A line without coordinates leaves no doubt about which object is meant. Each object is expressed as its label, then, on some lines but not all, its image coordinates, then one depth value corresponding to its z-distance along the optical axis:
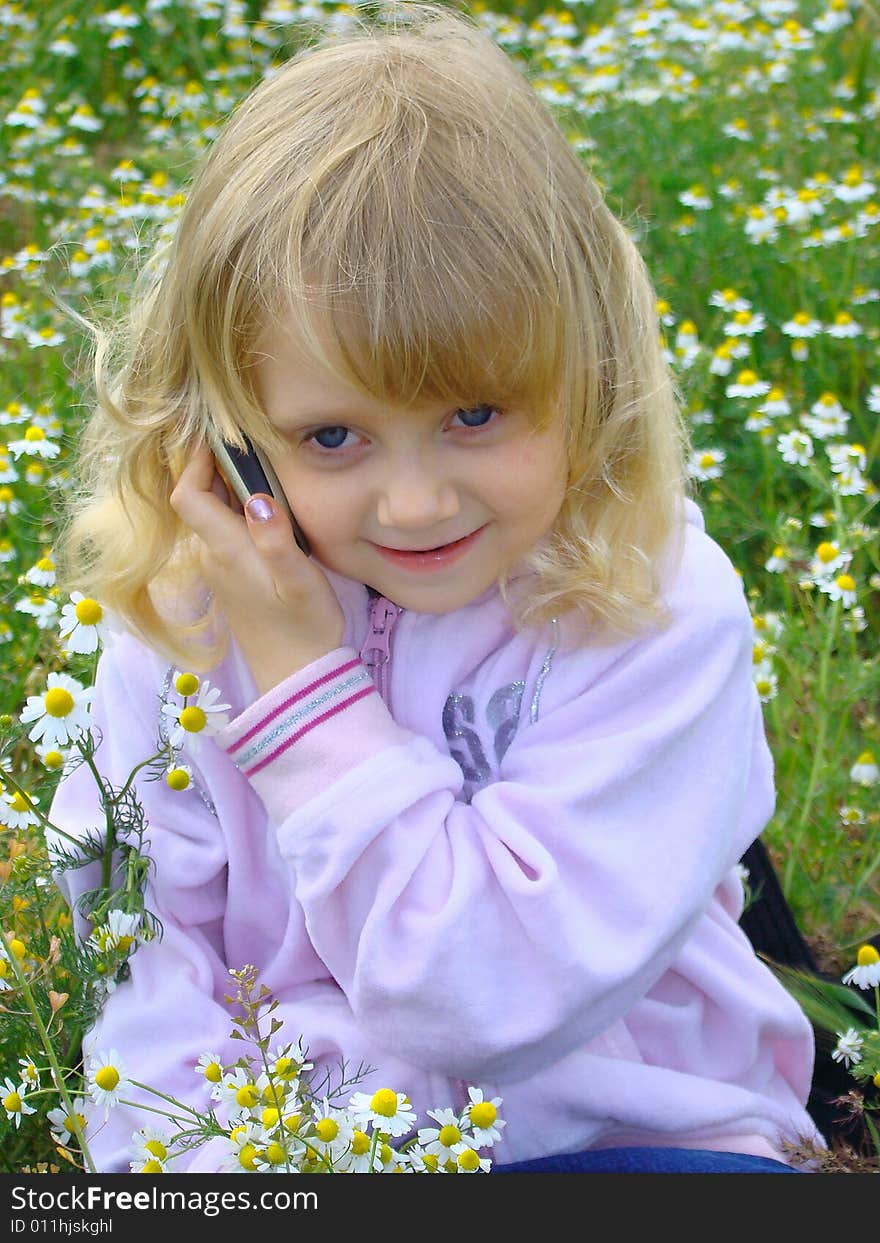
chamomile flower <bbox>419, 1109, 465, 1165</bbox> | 1.14
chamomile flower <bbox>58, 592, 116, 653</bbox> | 1.20
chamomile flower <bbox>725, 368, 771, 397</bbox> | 1.65
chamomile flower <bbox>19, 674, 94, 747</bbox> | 1.20
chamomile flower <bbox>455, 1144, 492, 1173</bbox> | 1.13
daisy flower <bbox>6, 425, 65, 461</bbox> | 1.47
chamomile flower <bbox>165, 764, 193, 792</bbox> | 1.20
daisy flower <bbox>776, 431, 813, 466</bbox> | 1.53
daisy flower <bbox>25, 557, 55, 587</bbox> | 1.40
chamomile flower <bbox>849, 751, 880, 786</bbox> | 1.45
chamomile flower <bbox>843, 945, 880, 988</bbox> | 1.29
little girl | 1.15
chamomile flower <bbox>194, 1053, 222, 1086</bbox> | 1.15
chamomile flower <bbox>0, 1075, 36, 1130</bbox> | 1.19
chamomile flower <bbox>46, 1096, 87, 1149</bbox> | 1.19
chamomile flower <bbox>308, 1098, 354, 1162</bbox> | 1.12
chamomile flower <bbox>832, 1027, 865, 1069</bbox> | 1.27
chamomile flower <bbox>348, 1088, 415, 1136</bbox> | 1.13
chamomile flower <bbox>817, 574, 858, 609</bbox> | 1.44
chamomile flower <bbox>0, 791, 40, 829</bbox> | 1.23
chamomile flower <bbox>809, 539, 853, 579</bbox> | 1.45
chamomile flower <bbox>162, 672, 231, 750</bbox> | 1.17
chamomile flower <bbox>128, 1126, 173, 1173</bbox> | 1.15
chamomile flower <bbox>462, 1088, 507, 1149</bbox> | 1.14
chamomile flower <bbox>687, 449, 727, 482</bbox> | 1.63
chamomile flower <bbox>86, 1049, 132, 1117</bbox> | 1.18
